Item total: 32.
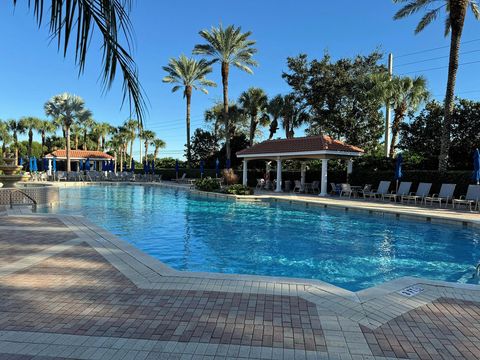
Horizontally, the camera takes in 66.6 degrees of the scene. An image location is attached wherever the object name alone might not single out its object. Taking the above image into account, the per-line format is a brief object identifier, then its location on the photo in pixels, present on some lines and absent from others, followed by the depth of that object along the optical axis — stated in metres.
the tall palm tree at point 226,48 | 30.08
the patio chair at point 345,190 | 20.10
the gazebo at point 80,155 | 42.98
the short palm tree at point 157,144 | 66.94
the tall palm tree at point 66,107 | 36.97
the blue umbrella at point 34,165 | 34.19
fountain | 14.34
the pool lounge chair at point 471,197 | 14.24
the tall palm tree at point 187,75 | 35.47
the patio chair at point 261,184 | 26.75
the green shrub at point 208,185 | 23.16
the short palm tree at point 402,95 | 24.36
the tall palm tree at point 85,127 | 59.62
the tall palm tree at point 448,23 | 15.76
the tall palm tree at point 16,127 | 54.88
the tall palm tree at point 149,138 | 60.36
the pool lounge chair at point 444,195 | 15.52
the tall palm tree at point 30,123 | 54.56
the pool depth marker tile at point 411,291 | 4.50
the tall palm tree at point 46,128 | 55.78
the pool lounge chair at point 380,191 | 18.62
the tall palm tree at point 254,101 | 34.88
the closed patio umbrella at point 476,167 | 13.78
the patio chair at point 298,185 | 23.66
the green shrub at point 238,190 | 20.67
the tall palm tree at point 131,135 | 56.03
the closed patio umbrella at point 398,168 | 17.25
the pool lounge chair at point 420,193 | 16.49
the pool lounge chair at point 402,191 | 17.42
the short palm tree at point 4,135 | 54.67
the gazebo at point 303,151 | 21.22
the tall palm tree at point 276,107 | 33.16
